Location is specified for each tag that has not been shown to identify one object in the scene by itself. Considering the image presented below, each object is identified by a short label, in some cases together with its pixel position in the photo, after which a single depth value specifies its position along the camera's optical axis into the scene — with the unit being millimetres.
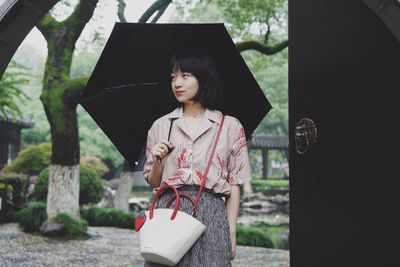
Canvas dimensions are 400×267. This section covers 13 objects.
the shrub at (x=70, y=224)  9930
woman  2061
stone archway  2525
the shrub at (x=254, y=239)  11055
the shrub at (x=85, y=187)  11875
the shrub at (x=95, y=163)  16336
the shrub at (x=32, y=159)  14695
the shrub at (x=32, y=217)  10156
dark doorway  2039
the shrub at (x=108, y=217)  12430
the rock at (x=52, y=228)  9719
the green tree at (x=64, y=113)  10102
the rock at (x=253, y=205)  19266
